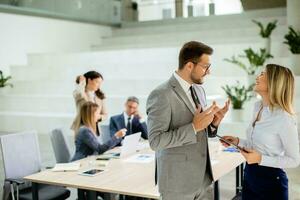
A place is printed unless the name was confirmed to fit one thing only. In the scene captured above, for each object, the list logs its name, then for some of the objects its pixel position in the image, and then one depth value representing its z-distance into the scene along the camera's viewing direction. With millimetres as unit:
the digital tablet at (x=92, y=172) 3119
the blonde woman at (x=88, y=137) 3912
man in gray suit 2158
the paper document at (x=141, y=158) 3547
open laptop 3621
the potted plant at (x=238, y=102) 6792
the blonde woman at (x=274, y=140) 2346
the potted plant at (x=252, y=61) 7566
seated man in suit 4625
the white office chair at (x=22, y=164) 3404
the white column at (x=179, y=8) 12602
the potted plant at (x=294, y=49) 7984
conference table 2791
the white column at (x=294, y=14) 8453
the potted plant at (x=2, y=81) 9562
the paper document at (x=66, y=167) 3262
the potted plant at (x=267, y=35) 8141
